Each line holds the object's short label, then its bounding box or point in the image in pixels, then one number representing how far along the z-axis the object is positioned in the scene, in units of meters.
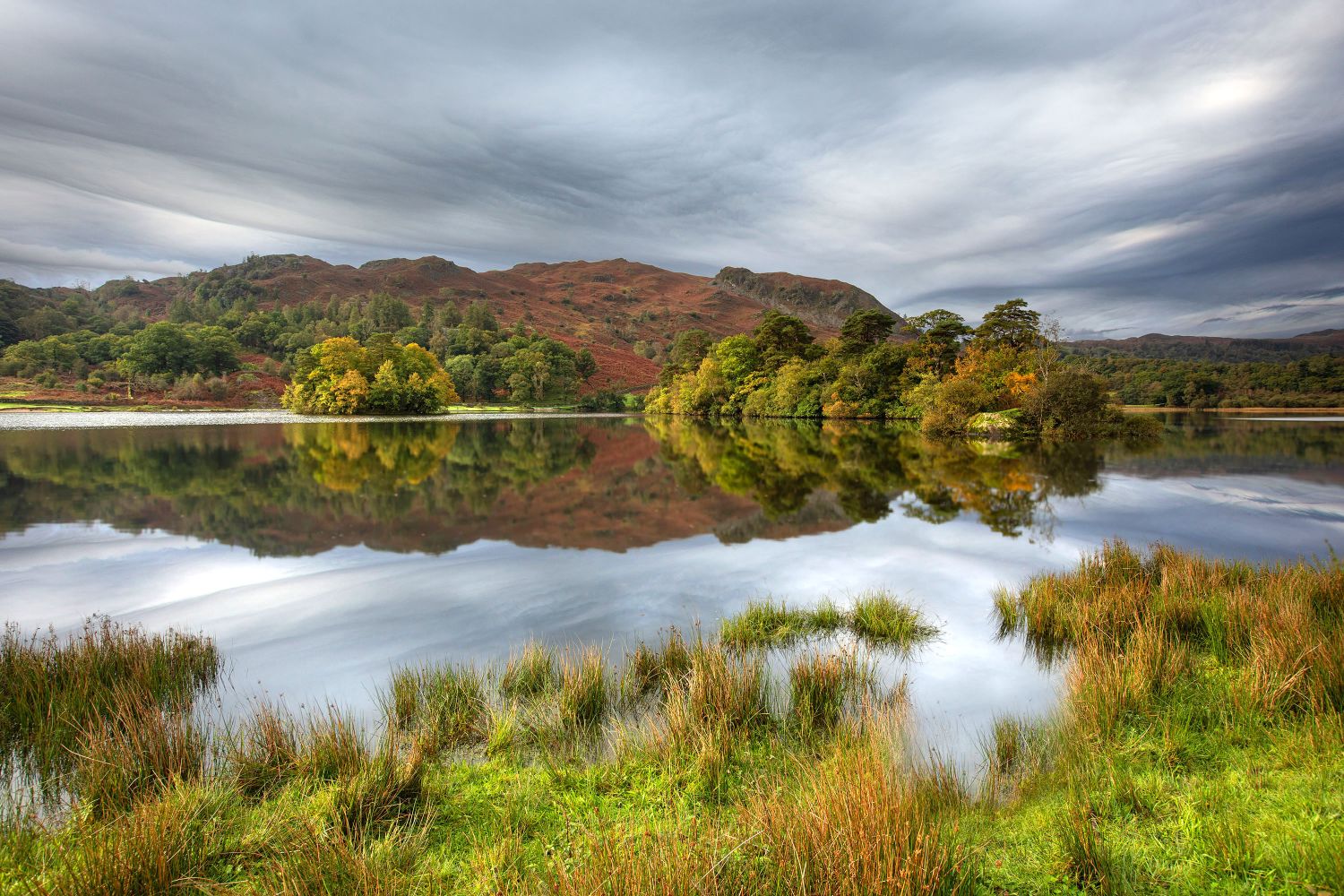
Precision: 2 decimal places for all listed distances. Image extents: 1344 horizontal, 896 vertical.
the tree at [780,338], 63.17
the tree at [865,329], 54.44
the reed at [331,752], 3.42
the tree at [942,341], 46.53
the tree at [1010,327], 42.84
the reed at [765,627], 5.94
